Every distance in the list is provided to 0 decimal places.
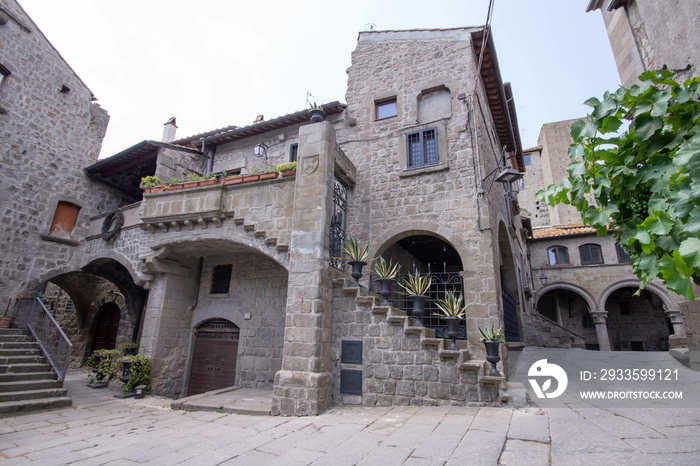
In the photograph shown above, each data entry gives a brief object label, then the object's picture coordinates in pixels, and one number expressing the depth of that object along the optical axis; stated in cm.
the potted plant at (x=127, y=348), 1009
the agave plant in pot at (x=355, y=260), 662
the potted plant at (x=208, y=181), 848
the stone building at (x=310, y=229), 611
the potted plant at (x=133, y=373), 848
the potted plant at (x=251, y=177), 803
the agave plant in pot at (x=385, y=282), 636
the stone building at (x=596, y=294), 1888
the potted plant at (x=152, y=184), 930
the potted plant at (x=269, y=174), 788
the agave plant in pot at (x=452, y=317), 576
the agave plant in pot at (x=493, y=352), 548
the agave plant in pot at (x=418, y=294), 628
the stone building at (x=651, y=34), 409
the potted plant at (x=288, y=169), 775
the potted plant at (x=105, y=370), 934
